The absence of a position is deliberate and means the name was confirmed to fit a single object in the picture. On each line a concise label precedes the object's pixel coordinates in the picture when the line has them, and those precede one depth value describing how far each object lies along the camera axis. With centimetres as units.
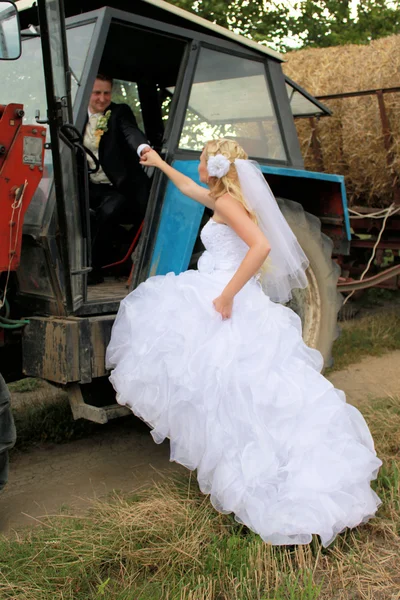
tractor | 285
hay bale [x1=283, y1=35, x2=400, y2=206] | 579
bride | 262
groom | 383
